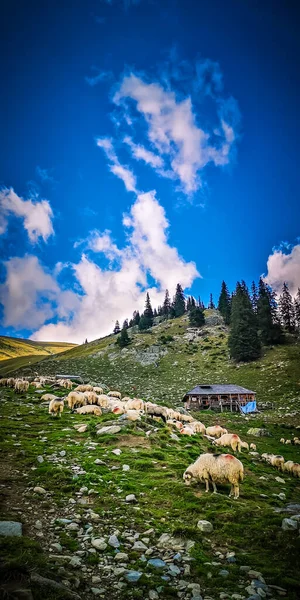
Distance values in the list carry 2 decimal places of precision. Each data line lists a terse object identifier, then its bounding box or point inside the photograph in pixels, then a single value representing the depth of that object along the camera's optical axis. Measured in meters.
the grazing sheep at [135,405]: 23.34
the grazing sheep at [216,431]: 22.73
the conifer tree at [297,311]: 89.13
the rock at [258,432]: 28.02
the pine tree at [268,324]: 74.69
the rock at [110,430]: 16.02
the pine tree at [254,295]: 107.07
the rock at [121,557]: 5.83
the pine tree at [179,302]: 133.38
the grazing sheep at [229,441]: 18.31
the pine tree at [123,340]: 101.56
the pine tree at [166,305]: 148.04
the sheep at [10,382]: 32.75
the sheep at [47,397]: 25.44
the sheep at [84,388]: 29.28
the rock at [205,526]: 7.34
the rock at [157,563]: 5.76
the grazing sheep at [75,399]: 22.92
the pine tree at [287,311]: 85.44
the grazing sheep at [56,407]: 20.45
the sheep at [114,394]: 31.55
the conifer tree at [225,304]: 109.20
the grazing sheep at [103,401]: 24.05
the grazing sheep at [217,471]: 10.20
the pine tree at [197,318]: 109.12
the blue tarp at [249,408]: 44.31
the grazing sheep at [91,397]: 24.19
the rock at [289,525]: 6.92
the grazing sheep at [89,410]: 21.42
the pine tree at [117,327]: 157.38
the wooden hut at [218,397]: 49.72
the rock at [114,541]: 6.29
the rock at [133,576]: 5.20
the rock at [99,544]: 6.12
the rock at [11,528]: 5.75
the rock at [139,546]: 6.32
